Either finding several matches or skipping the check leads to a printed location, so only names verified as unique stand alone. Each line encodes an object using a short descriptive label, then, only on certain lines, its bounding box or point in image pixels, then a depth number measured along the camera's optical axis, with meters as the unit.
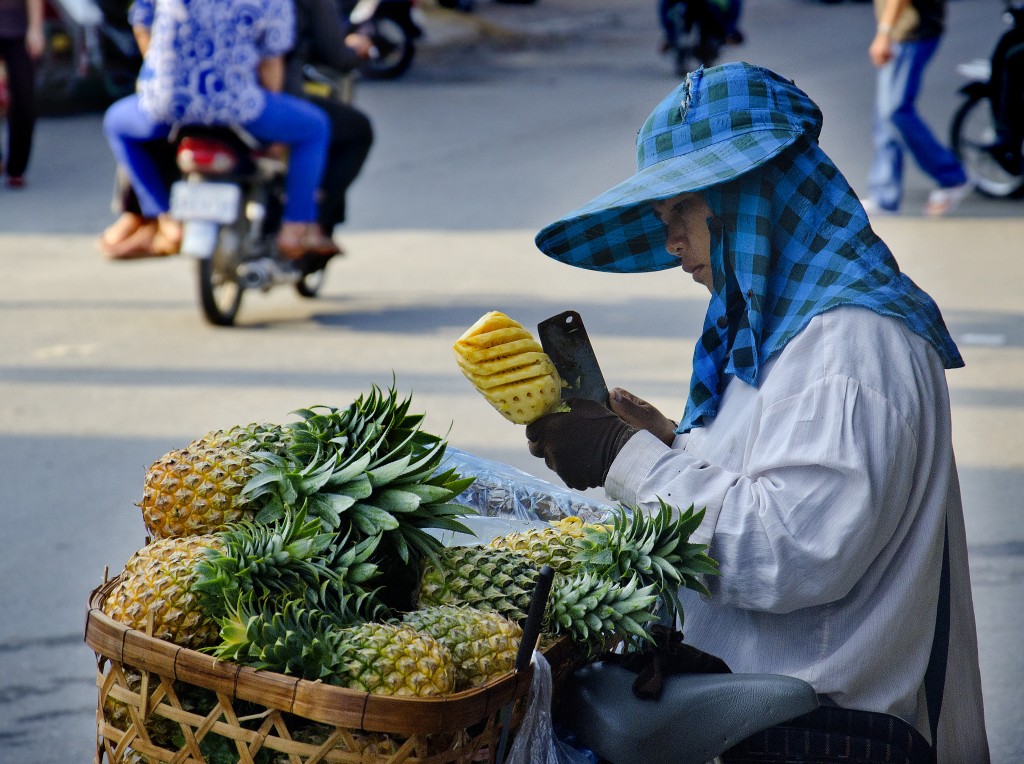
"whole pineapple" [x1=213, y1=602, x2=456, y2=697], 5.49
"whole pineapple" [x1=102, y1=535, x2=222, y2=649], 5.57
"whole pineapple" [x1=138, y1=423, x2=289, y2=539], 5.76
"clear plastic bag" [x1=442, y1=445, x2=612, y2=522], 6.02
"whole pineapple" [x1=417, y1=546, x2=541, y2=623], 5.67
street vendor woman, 5.72
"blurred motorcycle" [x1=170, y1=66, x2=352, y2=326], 12.82
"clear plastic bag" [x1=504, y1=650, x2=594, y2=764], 5.60
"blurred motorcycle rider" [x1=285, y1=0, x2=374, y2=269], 13.72
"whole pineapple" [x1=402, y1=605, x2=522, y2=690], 5.57
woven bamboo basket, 5.45
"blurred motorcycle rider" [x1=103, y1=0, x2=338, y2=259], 12.35
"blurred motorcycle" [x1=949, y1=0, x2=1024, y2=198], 18.68
